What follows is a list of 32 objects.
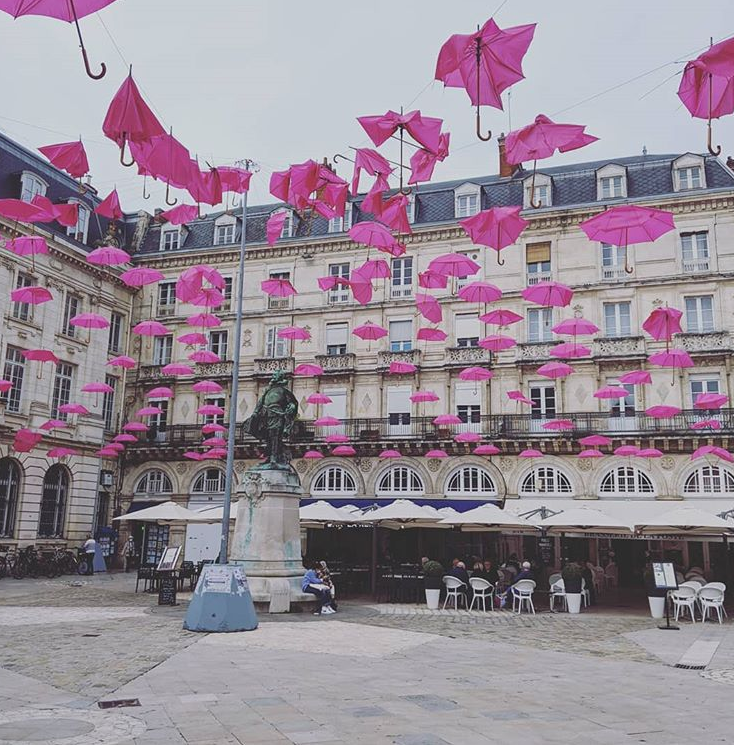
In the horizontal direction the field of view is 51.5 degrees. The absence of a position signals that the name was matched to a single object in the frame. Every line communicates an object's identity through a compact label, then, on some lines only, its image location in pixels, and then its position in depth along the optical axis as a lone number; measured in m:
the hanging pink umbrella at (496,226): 11.51
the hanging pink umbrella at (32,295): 18.38
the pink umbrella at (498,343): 21.59
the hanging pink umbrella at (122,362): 23.78
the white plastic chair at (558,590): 16.88
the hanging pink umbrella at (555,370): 22.81
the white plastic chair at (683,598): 15.14
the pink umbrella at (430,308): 16.41
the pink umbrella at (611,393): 23.55
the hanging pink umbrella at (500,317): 17.70
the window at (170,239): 35.34
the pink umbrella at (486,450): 26.33
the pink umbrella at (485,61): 7.93
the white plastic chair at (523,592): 16.59
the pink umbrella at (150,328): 22.68
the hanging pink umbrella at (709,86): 7.25
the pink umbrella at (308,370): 25.67
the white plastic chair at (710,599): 14.98
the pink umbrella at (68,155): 10.44
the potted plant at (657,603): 15.93
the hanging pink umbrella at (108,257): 16.58
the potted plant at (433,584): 16.97
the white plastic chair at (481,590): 16.78
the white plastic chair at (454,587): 17.16
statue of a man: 16.12
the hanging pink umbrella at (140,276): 18.05
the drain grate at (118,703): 6.68
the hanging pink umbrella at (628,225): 10.81
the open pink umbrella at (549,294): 16.95
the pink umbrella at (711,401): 21.33
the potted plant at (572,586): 16.45
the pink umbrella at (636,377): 22.34
